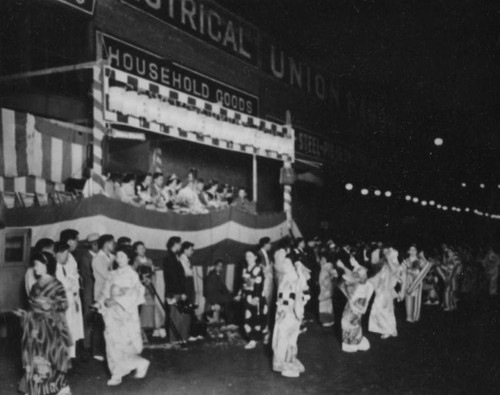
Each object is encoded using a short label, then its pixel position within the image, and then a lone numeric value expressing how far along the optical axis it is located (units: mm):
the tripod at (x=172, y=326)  8581
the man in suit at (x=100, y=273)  7602
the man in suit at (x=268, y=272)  9586
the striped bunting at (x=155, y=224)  7691
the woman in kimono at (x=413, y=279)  11516
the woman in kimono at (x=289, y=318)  7066
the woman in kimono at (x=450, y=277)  13367
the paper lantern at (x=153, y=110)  9008
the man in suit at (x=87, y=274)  7820
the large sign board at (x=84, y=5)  10344
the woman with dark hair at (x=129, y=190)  9740
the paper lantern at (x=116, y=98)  8492
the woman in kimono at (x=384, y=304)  9750
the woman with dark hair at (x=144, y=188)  10160
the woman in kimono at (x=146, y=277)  8234
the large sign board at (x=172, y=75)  11781
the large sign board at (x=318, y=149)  18094
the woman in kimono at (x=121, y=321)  6453
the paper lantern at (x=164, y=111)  9336
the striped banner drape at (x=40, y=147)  8883
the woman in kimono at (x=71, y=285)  7062
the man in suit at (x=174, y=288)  8578
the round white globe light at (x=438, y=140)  19406
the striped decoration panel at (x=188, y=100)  8656
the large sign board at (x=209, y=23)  13281
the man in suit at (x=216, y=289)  9508
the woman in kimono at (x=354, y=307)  8570
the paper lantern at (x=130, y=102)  8633
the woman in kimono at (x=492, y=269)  16766
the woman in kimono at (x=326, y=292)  11141
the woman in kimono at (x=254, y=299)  8891
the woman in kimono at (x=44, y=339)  5652
